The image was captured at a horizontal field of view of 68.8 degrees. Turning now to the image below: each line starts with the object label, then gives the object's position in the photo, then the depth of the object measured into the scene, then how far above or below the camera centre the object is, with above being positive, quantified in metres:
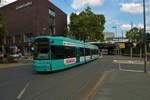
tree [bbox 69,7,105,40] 37.68 +8.23
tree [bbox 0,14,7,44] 21.05 +4.40
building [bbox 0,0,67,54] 33.27 +9.48
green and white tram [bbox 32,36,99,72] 8.71 -0.27
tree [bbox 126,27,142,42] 42.96 +6.15
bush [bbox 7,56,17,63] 17.71 -1.60
